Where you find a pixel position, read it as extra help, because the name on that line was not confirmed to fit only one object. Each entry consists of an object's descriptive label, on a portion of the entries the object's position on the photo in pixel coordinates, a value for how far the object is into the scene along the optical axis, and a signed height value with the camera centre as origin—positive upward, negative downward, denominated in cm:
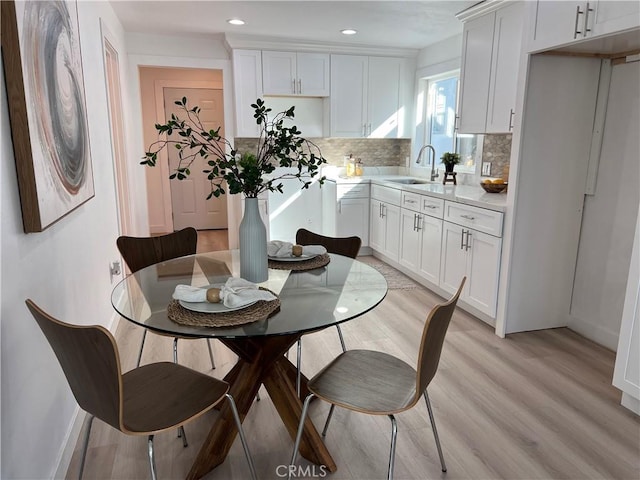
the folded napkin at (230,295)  154 -52
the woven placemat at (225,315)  144 -56
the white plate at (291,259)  211 -53
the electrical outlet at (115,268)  317 -89
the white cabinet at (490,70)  310 +56
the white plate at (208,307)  151 -55
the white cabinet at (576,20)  209 +64
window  442 +26
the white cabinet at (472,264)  305 -85
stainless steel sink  484 -37
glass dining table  146 -58
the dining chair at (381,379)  142 -86
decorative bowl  347 -31
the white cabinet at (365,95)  505 +57
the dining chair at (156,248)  239 -57
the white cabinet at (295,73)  482 +77
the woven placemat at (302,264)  204 -55
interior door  641 -62
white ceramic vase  178 -41
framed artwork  145 +13
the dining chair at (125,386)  120 -84
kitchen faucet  463 -21
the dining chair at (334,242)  253 -55
